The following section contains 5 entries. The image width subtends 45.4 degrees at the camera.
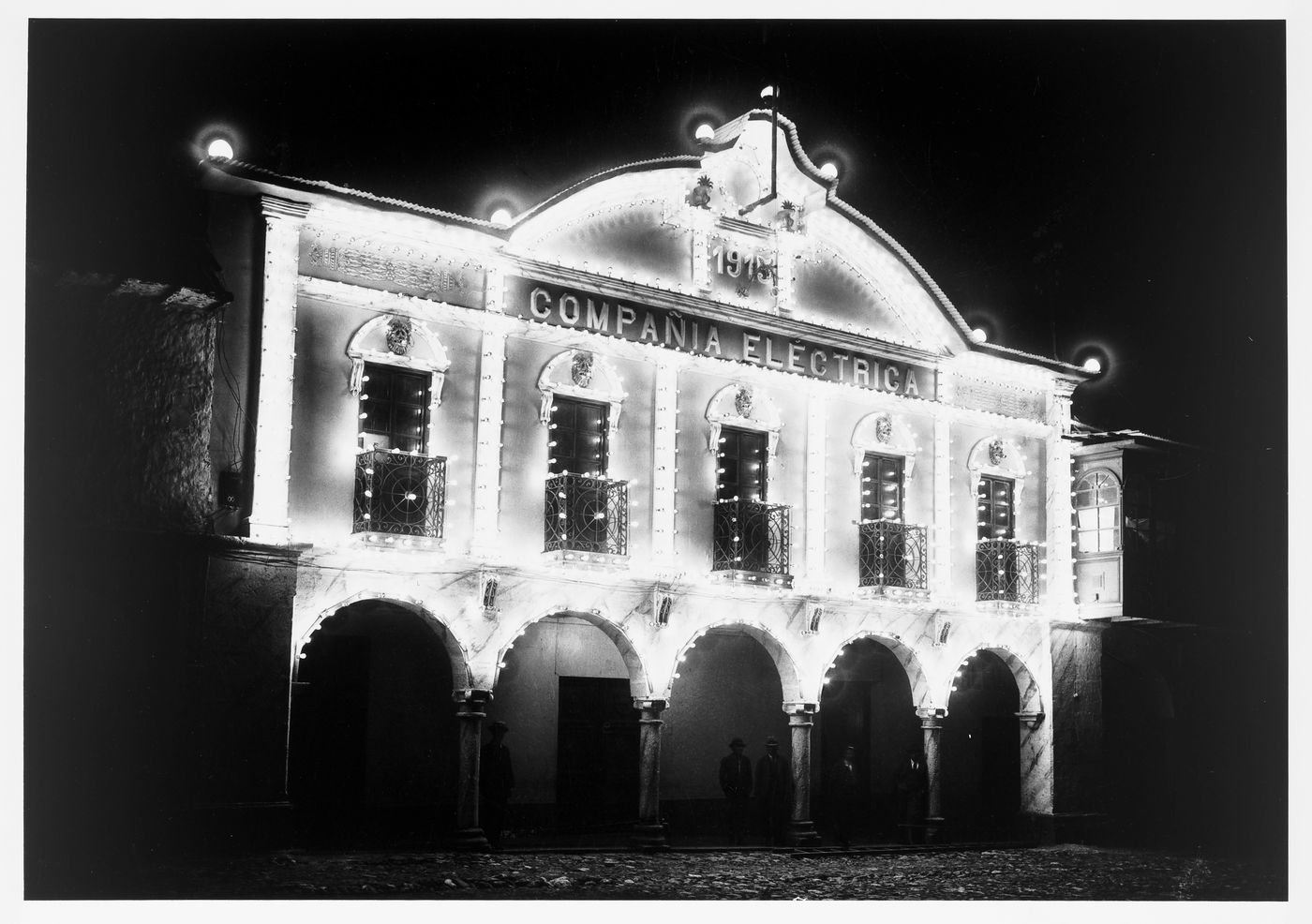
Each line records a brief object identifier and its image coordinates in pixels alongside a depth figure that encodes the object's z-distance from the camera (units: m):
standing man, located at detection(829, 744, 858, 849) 19.55
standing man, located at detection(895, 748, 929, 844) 21.36
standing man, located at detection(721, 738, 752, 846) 20.00
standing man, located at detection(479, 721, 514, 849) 17.95
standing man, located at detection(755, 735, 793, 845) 20.17
